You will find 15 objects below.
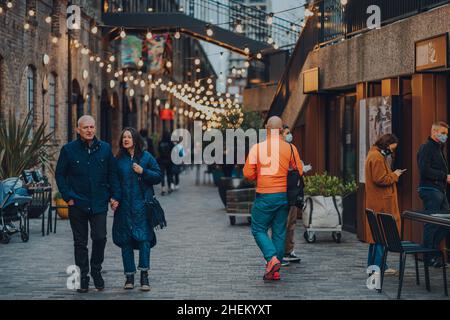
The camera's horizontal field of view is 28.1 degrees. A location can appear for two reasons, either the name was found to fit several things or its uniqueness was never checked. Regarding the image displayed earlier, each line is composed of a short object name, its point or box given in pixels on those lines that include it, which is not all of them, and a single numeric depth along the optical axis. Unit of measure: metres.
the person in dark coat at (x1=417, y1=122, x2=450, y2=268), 11.42
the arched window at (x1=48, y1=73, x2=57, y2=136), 25.78
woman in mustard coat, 10.90
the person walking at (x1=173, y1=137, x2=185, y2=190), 30.14
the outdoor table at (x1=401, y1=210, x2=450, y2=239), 9.05
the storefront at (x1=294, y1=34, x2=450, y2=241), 12.51
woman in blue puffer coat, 9.92
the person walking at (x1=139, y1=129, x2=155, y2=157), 30.57
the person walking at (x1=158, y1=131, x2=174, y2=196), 28.83
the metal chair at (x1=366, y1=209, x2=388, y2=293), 9.90
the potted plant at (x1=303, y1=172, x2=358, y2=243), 14.73
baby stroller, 14.52
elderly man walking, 9.80
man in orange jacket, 10.93
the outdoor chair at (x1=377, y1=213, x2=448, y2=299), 9.38
